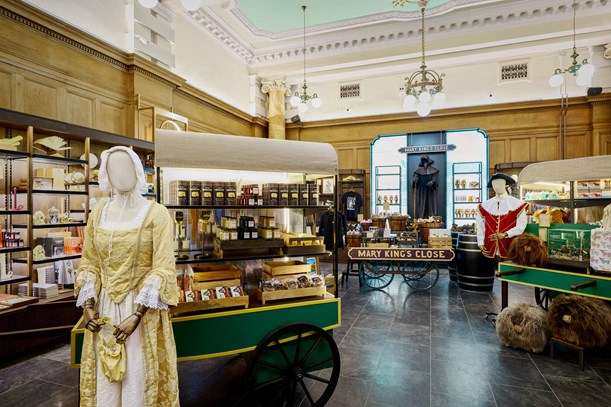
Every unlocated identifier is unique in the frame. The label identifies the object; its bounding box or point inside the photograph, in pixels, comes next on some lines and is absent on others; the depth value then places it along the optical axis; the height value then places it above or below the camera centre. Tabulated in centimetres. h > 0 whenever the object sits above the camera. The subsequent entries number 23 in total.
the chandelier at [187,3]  384 +228
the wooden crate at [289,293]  251 -71
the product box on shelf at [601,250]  314 -48
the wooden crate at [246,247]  245 -34
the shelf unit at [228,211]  227 -8
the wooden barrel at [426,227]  799 -63
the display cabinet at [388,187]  955 +40
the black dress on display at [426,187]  903 +38
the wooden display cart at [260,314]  224 -81
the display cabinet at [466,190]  881 +28
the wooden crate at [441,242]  580 -72
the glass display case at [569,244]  356 -48
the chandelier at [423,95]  548 +188
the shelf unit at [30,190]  372 +14
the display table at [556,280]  320 -83
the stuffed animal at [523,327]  349 -135
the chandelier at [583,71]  546 +213
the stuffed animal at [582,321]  316 -116
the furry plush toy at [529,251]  374 -57
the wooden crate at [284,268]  268 -55
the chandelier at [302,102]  779 +234
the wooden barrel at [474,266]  582 -114
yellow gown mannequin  182 -51
